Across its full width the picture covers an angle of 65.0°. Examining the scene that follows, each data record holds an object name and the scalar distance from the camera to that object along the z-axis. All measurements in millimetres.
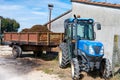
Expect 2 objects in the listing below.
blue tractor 3920
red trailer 5808
